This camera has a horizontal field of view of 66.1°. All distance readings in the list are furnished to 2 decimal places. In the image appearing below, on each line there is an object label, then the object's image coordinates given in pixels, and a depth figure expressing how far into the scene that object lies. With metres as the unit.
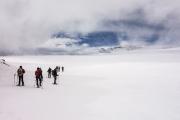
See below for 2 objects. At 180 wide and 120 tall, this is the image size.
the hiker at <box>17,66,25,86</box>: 10.86
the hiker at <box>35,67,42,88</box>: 10.87
